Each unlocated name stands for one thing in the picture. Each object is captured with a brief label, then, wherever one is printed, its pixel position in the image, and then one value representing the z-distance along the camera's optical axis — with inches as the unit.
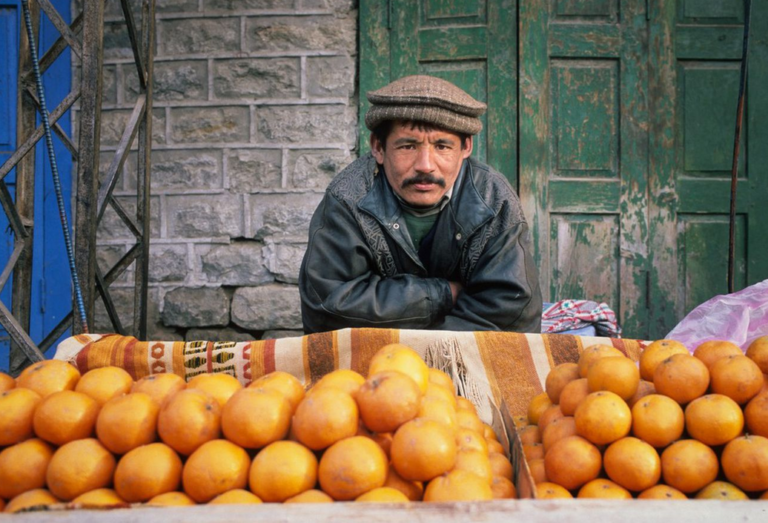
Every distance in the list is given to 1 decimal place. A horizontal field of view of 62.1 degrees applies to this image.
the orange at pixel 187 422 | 47.8
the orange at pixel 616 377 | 55.7
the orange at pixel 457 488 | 43.3
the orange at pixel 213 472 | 45.1
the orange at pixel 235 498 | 43.5
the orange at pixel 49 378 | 57.4
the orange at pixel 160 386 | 53.2
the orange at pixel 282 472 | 44.6
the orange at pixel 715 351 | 57.2
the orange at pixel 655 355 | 60.3
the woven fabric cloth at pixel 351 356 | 77.4
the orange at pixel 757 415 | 51.4
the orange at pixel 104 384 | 55.1
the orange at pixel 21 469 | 48.5
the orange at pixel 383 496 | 42.7
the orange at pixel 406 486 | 46.6
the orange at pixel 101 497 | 44.0
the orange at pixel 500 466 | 53.4
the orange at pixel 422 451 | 45.1
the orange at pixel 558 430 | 55.5
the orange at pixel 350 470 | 44.1
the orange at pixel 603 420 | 52.3
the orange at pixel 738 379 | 53.3
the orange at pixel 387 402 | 47.7
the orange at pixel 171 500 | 43.9
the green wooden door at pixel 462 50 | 163.8
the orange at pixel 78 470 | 46.4
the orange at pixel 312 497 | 43.6
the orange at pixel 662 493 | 49.0
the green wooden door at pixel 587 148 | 162.2
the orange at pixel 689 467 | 50.0
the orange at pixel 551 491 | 50.2
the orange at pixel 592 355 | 62.3
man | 101.7
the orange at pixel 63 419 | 50.1
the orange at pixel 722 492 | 48.8
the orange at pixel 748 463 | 48.7
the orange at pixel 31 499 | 45.9
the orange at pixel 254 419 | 47.2
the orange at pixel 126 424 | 48.2
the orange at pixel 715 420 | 51.1
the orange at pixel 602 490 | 49.8
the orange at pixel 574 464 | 51.9
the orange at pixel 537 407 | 65.6
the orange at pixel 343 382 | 51.2
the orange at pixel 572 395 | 58.3
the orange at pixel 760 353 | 57.5
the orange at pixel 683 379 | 54.3
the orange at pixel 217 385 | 53.2
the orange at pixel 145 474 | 45.3
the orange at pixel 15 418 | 51.6
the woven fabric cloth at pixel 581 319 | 133.3
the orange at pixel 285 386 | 51.9
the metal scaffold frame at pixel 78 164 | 114.3
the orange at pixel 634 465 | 50.3
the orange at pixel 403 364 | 53.9
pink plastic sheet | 97.5
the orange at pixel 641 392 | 57.0
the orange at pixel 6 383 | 58.3
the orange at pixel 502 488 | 50.0
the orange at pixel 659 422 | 52.2
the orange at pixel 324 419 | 46.3
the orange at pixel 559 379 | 64.2
